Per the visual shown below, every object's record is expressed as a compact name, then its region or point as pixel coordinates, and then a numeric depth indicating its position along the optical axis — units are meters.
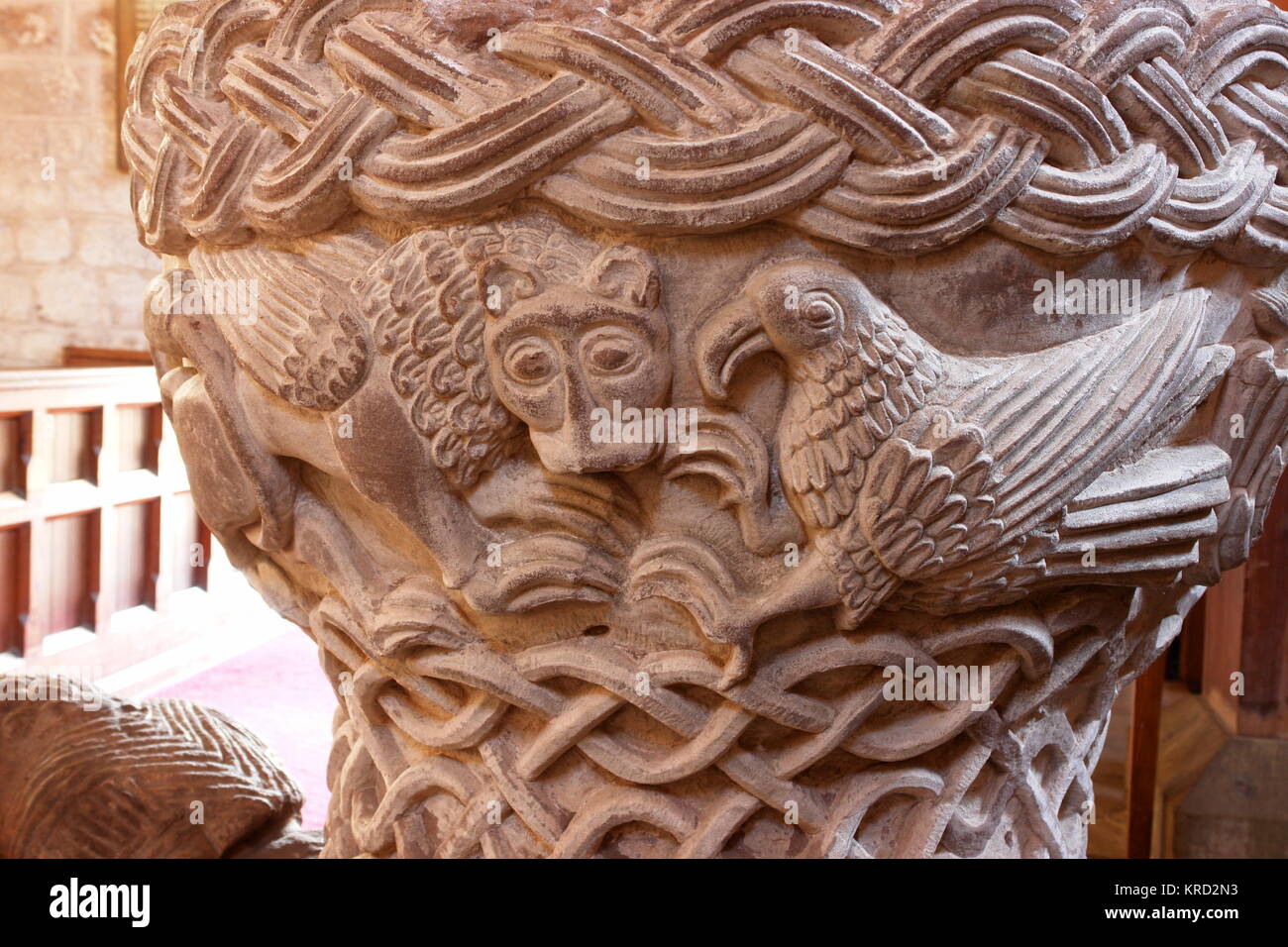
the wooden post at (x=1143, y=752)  2.00
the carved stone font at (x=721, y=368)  1.01
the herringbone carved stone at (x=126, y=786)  1.63
